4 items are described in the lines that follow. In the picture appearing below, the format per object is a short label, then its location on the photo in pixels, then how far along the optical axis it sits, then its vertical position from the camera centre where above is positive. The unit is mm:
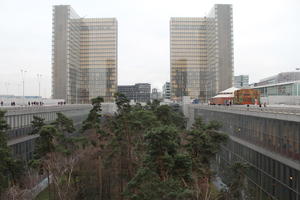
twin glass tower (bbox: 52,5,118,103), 146375 +26118
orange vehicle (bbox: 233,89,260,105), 53750 +834
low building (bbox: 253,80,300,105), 58694 +3045
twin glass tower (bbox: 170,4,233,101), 147750 +26603
